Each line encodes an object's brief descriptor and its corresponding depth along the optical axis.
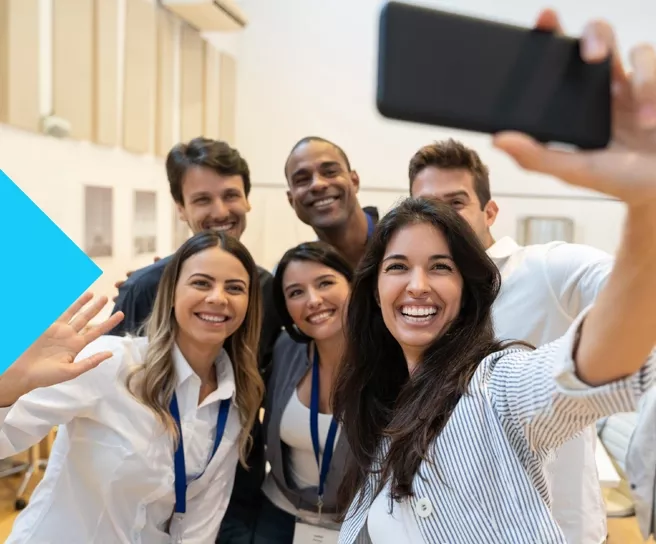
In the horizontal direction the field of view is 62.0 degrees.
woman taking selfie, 0.52
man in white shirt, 1.43
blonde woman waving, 1.52
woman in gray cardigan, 1.78
